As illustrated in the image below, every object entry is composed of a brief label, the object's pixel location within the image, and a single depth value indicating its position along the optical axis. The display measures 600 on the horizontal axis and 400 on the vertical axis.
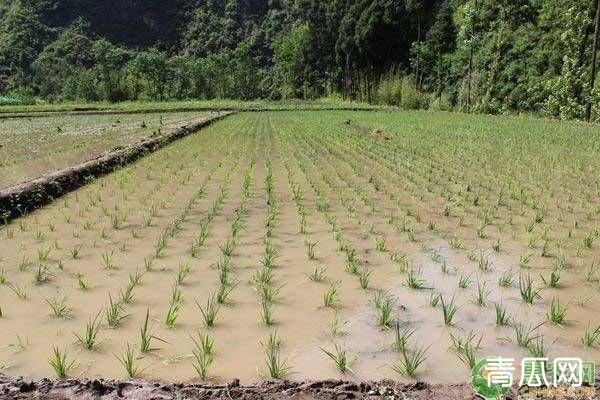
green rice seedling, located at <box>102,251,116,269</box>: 3.48
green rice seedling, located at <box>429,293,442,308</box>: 2.85
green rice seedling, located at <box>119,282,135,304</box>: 2.88
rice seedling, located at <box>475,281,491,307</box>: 2.85
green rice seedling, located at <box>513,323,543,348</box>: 2.36
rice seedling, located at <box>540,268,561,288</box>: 3.08
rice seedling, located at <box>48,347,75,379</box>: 2.11
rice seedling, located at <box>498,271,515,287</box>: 3.13
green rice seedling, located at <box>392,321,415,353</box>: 2.34
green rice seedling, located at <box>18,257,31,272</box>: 3.45
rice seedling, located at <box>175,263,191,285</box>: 3.20
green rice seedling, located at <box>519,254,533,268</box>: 3.46
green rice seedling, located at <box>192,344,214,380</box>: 2.14
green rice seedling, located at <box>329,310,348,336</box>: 2.52
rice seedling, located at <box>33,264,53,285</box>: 3.21
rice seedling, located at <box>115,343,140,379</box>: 2.12
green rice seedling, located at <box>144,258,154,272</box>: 3.41
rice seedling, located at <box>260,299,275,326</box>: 2.63
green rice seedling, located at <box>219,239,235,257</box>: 3.74
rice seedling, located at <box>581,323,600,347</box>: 2.36
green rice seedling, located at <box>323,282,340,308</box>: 2.84
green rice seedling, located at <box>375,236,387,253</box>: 3.83
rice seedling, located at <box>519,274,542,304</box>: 2.85
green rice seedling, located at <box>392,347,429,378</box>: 2.14
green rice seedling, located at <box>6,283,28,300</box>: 2.97
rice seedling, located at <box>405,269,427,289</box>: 3.10
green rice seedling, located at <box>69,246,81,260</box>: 3.68
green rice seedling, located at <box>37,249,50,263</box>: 3.61
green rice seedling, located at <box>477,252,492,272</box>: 3.42
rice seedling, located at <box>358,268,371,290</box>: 3.10
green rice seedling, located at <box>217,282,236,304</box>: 2.89
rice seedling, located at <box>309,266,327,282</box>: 3.23
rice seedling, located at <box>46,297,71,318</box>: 2.72
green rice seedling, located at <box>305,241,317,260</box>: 3.66
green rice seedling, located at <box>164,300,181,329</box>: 2.59
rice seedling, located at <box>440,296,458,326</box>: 2.61
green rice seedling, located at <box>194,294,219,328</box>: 2.61
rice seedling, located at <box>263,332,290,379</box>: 2.11
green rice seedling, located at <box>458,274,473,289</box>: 3.11
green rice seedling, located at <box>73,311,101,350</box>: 2.36
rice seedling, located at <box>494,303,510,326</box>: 2.59
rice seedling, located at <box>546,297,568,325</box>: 2.59
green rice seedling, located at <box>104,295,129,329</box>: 2.60
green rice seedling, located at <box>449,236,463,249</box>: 3.92
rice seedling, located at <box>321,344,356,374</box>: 2.19
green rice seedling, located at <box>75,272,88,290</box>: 3.09
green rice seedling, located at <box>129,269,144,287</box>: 3.12
